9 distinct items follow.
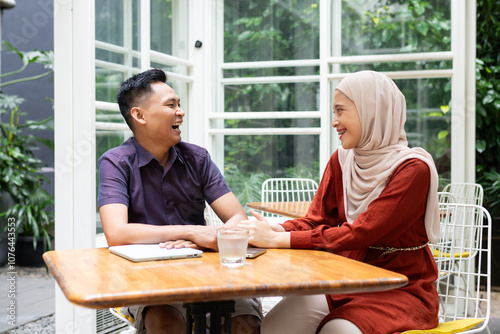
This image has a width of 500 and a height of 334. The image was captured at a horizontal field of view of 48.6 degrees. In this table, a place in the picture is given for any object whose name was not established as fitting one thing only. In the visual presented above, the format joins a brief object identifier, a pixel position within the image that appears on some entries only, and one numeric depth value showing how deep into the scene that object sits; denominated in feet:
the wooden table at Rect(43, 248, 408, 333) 3.52
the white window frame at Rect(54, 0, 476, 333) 9.49
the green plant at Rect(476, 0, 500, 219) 15.87
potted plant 15.44
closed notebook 4.66
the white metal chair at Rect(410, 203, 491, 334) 5.35
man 5.77
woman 5.07
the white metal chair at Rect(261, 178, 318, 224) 14.35
